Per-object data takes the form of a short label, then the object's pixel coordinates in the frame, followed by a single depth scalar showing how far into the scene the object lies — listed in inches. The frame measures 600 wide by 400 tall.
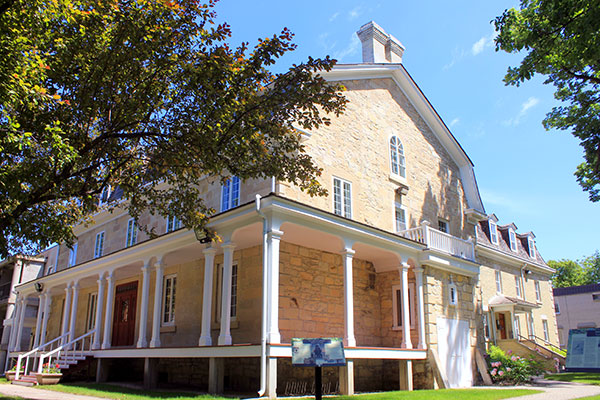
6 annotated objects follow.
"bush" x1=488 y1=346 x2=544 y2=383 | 677.3
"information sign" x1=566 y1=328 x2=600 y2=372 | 278.2
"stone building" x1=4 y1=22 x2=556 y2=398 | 515.5
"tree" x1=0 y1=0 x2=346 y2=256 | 327.9
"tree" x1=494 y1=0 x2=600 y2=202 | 397.7
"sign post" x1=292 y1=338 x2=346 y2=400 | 305.4
